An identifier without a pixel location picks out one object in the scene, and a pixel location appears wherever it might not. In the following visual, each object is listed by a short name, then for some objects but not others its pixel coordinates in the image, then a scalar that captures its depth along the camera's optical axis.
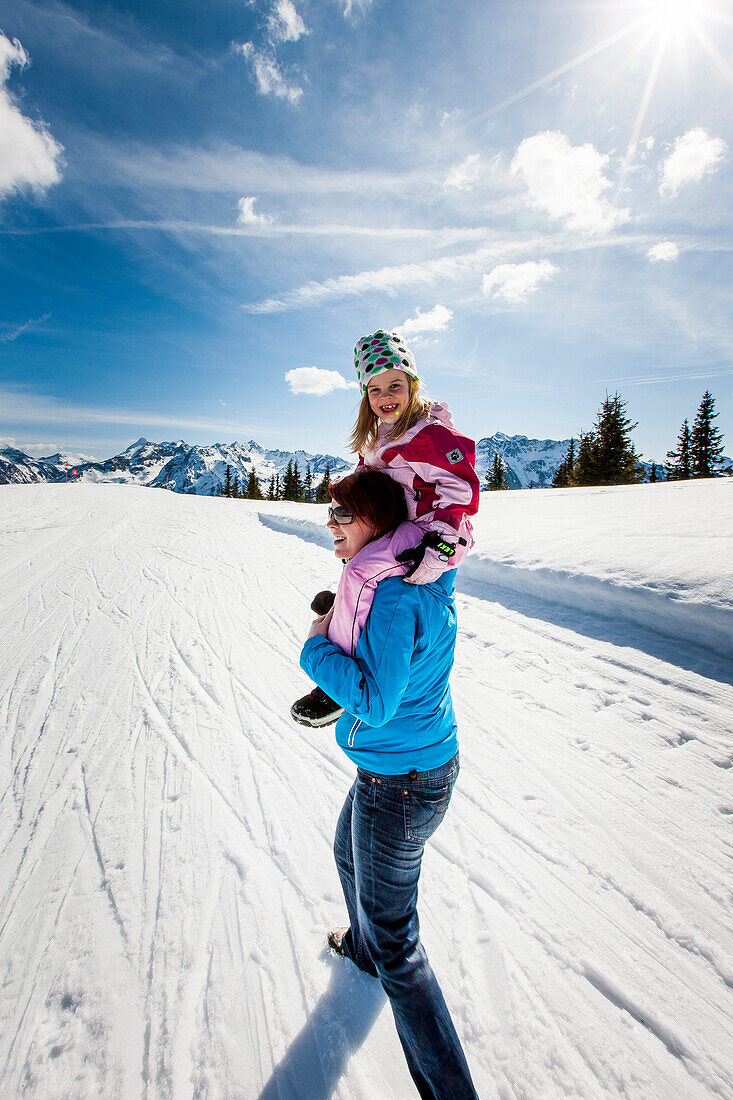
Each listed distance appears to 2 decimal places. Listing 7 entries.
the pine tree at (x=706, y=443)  32.69
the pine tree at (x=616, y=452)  27.67
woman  1.24
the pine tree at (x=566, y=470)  37.59
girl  1.33
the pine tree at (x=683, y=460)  34.03
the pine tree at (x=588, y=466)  29.12
